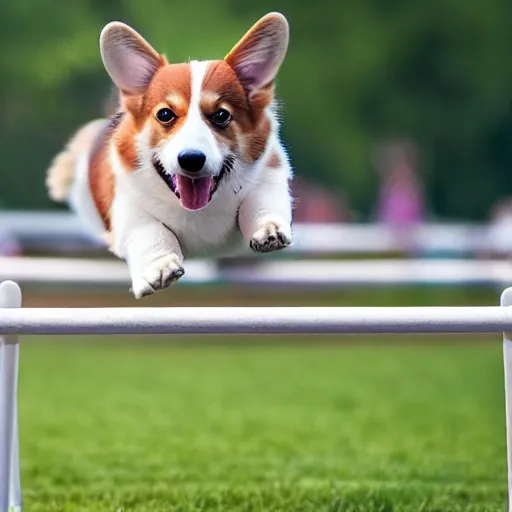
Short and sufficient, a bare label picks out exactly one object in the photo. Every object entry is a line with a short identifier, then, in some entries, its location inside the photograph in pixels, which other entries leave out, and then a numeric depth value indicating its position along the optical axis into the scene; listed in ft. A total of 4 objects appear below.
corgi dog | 10.02
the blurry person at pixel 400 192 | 54.80
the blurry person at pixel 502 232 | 50.75
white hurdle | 11.02
